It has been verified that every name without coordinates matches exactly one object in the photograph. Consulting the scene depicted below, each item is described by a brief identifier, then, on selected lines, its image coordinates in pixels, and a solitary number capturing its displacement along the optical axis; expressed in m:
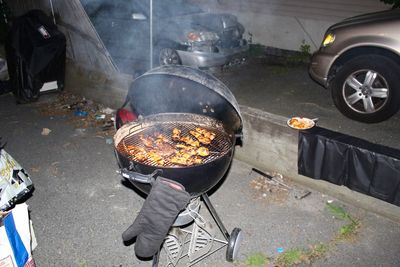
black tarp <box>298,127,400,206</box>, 3.83
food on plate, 4.57
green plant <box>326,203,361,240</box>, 3.82
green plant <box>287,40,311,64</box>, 9.10
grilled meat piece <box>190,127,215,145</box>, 3.46
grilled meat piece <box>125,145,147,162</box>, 3.05
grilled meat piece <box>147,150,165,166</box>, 3.05
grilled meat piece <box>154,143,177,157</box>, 3.24
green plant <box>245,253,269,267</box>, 3.48
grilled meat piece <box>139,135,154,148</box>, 3.36
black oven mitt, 2.53
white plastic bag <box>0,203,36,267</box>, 2.83
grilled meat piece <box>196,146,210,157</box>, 3.21
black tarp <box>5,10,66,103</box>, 6.93
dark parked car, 7.72
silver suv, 4.81
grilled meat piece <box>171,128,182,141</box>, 3.55
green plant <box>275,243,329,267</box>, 3.48
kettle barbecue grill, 2.78
